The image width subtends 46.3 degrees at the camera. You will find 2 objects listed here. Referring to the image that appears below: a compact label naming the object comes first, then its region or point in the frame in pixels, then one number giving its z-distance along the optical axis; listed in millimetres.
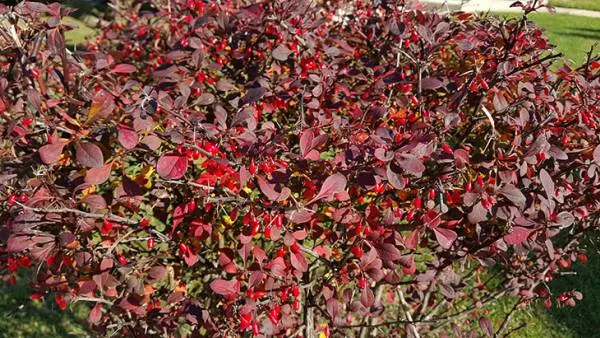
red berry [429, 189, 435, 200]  559
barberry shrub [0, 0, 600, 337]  538
